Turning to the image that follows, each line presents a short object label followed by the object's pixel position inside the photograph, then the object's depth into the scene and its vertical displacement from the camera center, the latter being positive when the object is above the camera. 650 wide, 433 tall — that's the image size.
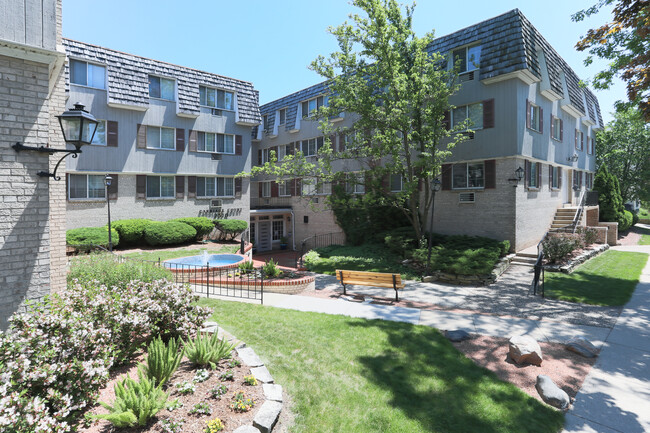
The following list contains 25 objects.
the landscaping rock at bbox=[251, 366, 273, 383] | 4.78 -2.43
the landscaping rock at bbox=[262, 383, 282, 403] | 4.35 -2.46
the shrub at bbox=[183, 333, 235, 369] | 4.92 -2.14
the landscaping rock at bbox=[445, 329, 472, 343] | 6.94 -2.64
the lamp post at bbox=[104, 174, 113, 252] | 15.99 -1.19
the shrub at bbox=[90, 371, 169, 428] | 3.45 -2.12
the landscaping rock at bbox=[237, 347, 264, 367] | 5.20 -2.39
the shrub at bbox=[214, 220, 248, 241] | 22.38 -1.19
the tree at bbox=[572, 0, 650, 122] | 8.88 +5.43
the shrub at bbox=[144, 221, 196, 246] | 18.55 -1.31
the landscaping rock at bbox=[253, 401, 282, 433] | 3.79 -2.45
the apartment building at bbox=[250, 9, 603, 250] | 15.63 +4.09
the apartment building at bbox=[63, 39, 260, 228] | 18.47 +4.65
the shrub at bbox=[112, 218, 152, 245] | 18.06 -1.07
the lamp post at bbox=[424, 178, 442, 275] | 13.13 +0.97
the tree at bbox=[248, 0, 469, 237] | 14.25 +5.12
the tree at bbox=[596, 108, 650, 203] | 30.61 +5.61
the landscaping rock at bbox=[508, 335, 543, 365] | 5.94 -2.53
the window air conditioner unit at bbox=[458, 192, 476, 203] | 16.84 +0.75
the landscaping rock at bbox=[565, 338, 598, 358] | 6.38 -2.68
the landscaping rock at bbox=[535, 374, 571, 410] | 4.82 -2.72
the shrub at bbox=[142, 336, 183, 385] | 4.36 -2.04
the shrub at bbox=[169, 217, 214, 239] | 20.84 -0.88
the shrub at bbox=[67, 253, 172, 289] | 7.40 -1.52
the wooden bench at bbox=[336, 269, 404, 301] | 10.41 -2.23
